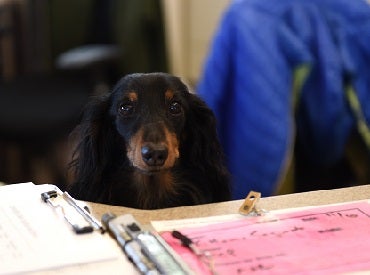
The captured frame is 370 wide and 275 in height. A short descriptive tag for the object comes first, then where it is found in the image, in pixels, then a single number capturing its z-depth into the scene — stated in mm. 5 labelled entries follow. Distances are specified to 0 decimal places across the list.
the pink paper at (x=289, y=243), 789
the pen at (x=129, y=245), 764
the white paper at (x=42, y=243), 784
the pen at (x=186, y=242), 806
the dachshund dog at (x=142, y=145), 1005
